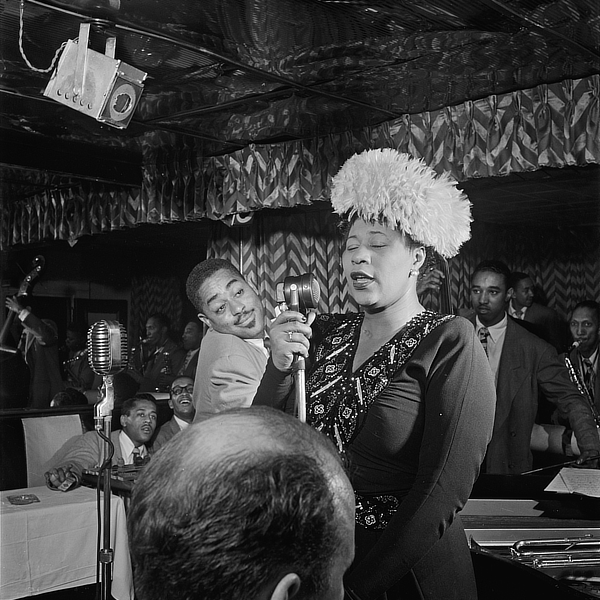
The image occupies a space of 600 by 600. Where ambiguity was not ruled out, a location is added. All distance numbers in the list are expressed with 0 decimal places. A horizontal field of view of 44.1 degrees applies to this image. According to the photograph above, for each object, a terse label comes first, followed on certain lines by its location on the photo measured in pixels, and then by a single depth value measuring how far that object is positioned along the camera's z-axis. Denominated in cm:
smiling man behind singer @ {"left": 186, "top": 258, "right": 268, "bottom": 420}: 239
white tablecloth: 219
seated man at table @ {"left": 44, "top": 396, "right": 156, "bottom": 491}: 297
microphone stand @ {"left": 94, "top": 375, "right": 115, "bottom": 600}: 186
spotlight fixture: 189
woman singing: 119
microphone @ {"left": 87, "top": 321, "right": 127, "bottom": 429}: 195
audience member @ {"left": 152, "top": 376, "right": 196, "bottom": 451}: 310
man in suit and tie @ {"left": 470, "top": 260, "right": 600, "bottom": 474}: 311
